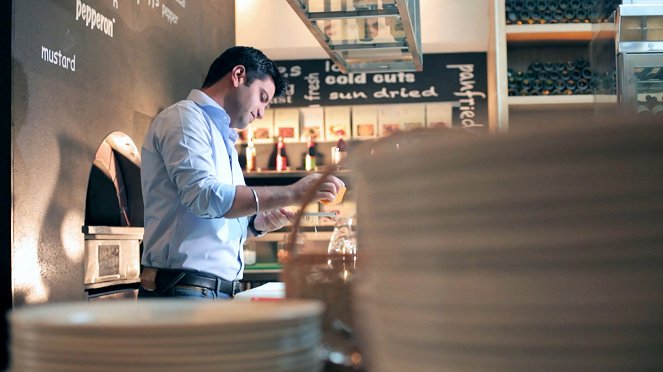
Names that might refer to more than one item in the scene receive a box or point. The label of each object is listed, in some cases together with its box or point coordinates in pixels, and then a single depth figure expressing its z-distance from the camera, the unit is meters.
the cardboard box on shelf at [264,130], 7.13
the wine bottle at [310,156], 6.96
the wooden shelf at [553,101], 5.81
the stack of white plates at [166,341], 0.58
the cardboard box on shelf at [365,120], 7.14
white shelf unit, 5.81
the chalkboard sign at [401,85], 6.99
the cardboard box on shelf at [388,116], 7.13
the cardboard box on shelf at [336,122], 7.15
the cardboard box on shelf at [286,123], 7.15
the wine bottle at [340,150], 5.91
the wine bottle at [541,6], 5.88
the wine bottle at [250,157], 7.01
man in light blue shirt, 2.64
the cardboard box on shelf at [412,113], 7.08
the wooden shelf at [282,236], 6.84
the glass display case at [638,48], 4.83
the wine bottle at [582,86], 5.91
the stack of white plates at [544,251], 0.52
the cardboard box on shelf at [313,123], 7.14
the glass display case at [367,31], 3.40
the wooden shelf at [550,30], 5.82
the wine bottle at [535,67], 5.96
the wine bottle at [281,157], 6.99
